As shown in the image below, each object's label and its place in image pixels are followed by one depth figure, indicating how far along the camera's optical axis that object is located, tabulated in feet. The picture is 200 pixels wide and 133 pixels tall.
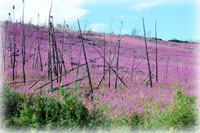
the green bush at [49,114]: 37.55
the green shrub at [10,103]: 43.52
